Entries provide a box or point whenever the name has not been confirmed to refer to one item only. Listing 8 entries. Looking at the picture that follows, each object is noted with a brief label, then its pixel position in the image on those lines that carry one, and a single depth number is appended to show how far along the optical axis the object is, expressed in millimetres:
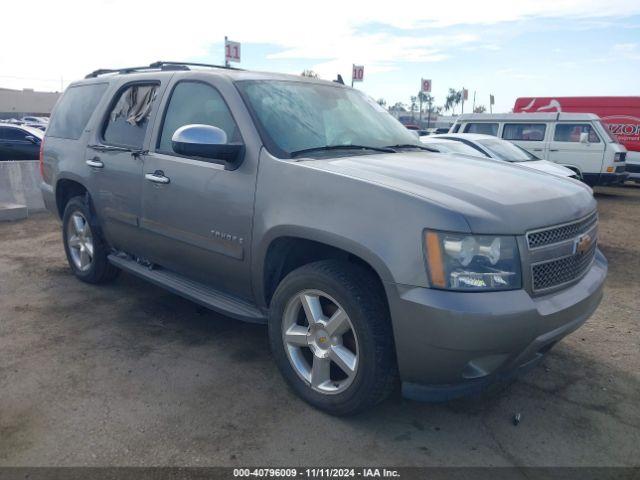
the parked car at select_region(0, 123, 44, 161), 12672
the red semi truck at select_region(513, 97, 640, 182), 14766
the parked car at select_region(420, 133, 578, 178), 9211
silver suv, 2471
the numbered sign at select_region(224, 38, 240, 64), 14188
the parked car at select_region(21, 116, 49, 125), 35409
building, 70312
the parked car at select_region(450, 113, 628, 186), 12906
